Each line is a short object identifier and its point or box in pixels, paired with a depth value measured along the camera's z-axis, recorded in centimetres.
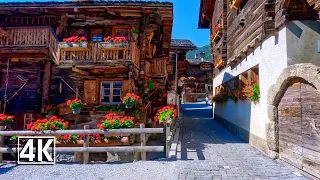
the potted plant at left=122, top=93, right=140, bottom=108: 909
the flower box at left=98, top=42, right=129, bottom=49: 946
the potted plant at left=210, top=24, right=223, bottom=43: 1361
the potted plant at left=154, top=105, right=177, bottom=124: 784
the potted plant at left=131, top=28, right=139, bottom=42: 1034
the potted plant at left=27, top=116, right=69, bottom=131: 693
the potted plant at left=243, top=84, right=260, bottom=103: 768
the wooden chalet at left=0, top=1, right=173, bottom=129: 983
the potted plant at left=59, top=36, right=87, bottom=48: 957
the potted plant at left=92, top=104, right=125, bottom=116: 982
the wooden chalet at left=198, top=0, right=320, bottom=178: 497
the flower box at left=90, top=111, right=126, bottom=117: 977
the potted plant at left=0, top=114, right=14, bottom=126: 882
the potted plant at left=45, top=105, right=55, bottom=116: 1030
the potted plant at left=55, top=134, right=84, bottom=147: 873
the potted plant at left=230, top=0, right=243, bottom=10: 973
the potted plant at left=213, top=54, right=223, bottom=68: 1331
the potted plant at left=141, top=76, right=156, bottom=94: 1071
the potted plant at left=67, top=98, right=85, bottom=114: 933
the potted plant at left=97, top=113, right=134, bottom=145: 688
